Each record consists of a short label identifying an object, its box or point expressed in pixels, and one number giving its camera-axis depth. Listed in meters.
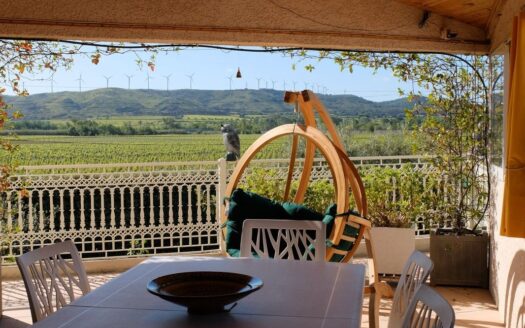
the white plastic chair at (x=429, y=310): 1.79
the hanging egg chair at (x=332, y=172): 4.88
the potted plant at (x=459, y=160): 5.65
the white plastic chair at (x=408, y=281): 2.47
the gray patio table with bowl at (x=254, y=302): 2.14
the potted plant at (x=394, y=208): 6.00
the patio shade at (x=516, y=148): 3.66
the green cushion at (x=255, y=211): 5.10
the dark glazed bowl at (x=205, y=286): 2.20
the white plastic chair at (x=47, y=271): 2.52
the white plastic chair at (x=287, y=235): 3.58
